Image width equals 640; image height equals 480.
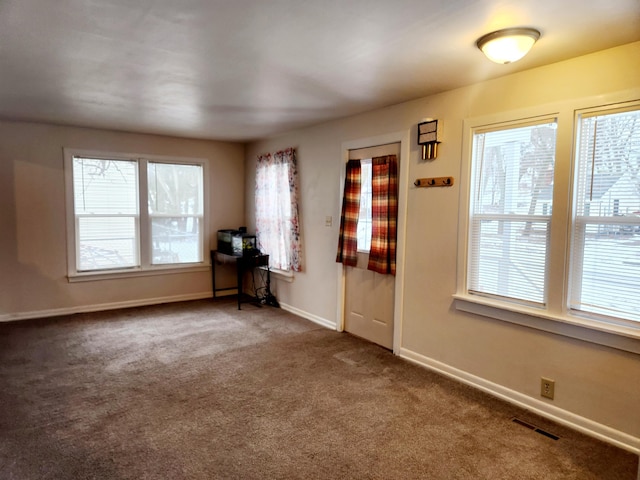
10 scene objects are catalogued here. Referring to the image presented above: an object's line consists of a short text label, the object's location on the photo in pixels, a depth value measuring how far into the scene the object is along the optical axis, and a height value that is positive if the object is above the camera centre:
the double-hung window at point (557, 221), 2.35 -0.02
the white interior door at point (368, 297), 3.91 -0.84
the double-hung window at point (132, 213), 5.07 +0.00
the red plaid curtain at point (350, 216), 4.18 +0.00
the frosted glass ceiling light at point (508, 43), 2.13 +0.96
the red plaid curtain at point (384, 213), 3.76 +0.03
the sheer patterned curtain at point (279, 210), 5.05 +0.06
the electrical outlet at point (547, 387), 2.66 -1.14
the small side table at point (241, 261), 5.42 -0.66
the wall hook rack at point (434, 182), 3.28 +0.30
